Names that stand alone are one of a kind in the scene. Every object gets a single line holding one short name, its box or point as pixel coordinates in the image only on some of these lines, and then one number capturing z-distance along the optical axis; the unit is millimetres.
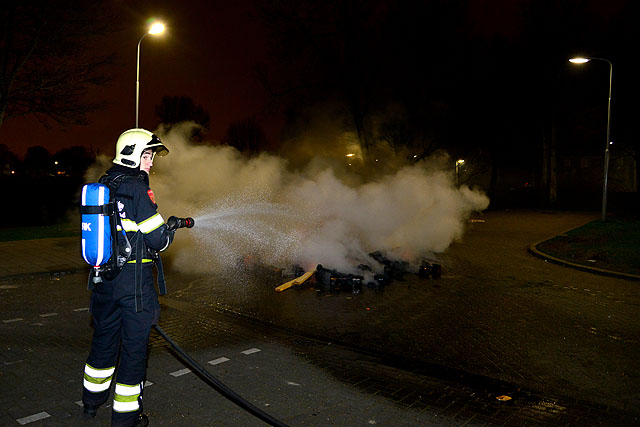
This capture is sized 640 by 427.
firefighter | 3701
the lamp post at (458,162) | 34000
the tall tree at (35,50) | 17297
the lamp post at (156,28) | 13922
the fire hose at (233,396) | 3773
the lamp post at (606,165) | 20188
